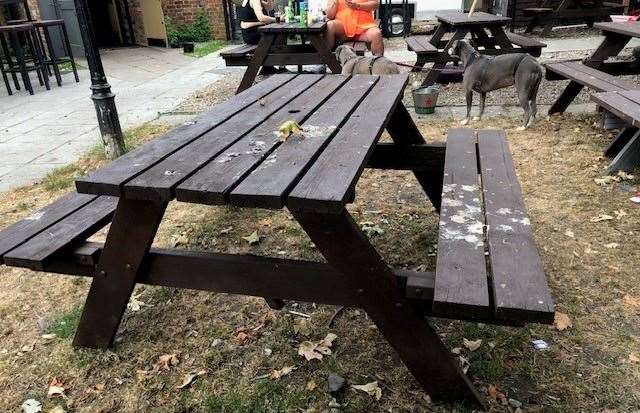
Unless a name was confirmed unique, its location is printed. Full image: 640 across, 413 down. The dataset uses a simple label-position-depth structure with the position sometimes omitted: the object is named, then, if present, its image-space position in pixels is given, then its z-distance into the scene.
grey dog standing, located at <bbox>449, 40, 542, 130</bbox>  4.71
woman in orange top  6.33
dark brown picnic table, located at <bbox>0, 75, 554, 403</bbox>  1.49
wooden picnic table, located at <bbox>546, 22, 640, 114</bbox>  4.68
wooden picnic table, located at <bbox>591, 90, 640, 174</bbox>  3.45
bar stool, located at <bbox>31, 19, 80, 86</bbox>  7.40
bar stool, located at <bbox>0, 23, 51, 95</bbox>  7.04
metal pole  4.13
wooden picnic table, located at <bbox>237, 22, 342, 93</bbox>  5.74
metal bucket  5.34
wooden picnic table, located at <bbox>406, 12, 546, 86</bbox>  5.89
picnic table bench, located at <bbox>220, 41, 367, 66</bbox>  6.00
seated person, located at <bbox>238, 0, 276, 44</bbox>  6.91
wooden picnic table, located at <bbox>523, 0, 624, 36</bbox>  9.88
